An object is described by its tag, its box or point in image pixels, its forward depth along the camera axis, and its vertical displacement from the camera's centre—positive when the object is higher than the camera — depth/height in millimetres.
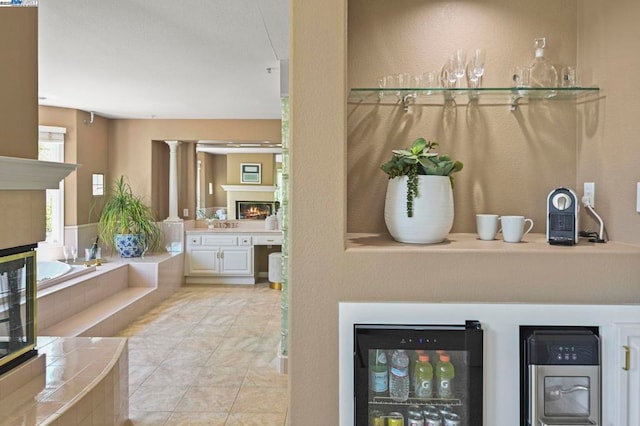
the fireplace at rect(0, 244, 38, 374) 2350 -570
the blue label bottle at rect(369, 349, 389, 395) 1354 -525
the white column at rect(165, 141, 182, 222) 6699 +407
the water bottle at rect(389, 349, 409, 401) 1358 -545
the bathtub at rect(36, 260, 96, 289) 4334 -694
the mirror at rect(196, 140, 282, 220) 7305 +498
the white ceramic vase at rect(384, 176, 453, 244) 1460 -18
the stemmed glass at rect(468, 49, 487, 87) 1686 +562
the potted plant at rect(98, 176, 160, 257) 5785 -253
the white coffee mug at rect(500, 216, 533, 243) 1545 -77
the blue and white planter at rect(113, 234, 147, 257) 5754 -498
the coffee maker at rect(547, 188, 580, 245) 1492 -38
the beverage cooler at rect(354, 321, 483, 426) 1325 -527
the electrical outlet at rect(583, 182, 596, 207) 1650 +56
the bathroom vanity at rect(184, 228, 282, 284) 6543 -685
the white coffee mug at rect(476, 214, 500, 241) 1597 -72
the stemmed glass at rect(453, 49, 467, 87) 1713 +566
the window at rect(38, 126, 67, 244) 5541 +132
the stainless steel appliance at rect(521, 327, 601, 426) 1328 -523
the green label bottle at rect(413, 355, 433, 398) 1363 -542
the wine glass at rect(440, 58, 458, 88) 1719 +523
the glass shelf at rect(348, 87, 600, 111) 1625 +436
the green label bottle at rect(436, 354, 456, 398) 1357 -533
